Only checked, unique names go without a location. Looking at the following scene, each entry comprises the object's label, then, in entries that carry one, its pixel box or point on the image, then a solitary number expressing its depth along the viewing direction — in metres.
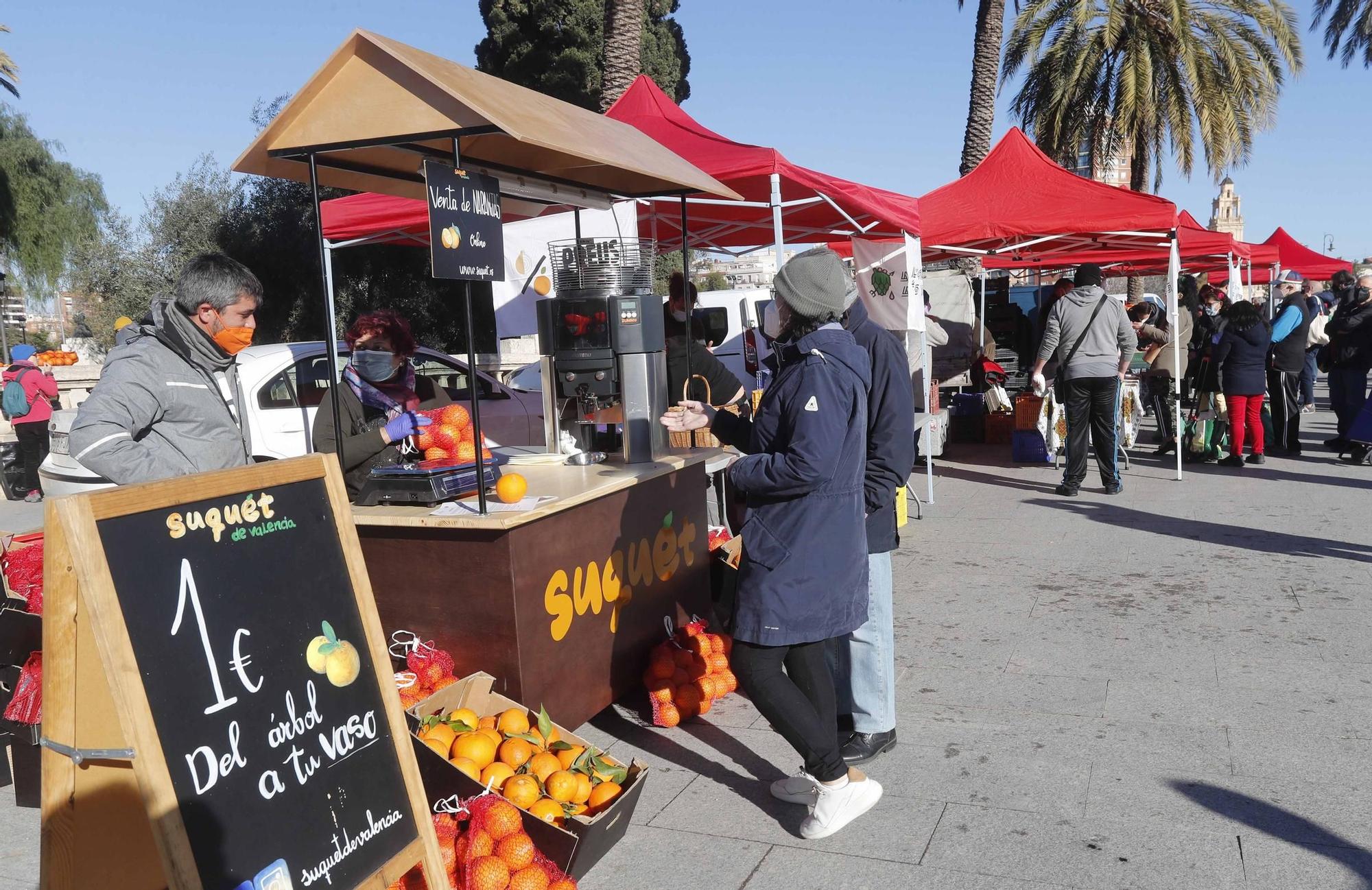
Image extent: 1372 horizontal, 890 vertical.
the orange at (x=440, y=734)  3.11
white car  8.07
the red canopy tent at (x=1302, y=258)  25.03
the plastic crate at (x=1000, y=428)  12.76
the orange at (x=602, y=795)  3.12
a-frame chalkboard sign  2.01
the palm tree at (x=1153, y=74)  18.92
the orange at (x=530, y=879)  2.68
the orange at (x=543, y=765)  3.15
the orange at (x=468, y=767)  3.07
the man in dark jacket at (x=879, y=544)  3.58
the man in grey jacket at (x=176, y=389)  2.97
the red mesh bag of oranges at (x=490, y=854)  2.69
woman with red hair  4.19
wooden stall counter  3.54
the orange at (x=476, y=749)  3.11
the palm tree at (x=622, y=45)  12.16
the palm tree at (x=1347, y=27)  30.98
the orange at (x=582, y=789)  3.10
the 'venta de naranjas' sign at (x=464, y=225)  3.41
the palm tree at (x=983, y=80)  16.84
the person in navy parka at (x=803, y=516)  3.03
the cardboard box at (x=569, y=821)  2.92
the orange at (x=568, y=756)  3.25
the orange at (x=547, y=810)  2.98
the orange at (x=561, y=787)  3.07
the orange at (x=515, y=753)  3.17
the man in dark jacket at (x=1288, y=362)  11.00
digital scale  3.69
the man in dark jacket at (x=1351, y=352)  10.16
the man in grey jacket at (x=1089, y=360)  8.77
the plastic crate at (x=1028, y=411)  11.41
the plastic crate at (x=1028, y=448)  11.17
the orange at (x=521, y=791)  3.00
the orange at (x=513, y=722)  3.33
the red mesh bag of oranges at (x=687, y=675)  4.24
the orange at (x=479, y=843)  2.77
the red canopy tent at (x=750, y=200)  6.63
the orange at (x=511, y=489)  3.62
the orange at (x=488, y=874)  2.67
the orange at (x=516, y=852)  2.74
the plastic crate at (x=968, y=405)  13.02
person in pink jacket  11.56
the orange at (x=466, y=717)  3.26
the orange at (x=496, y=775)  3.04
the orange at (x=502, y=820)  2.83
